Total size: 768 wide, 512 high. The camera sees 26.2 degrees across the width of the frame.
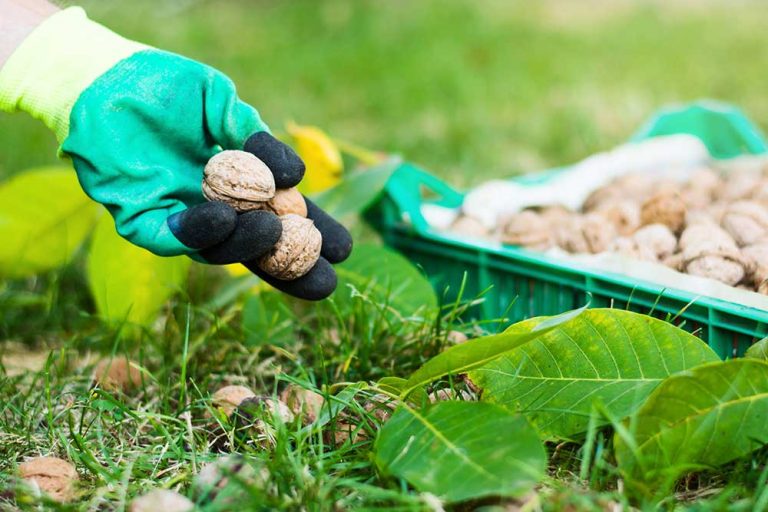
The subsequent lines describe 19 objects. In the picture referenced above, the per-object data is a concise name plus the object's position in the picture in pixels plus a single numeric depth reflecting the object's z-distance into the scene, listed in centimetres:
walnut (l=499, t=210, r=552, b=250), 111
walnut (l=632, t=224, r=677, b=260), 108
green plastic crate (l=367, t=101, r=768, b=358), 94
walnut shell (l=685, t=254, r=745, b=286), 101
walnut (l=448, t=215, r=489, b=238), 116
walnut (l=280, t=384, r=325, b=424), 93
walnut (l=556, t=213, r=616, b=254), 110
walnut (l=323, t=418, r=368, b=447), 90
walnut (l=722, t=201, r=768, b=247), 107
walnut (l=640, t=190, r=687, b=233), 112
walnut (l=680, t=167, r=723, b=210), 118
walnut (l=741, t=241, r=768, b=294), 99
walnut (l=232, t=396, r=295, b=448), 90
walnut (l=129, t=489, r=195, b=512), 82
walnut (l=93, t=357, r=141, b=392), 99
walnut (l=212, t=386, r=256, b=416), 94
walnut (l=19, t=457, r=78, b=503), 86
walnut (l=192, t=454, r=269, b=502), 83
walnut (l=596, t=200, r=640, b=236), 114
